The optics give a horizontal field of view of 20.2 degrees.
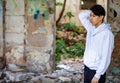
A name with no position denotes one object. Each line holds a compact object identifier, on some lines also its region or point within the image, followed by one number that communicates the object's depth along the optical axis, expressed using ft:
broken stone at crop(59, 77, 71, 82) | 22.72
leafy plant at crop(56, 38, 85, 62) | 30.63
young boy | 11.83
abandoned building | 23.81
